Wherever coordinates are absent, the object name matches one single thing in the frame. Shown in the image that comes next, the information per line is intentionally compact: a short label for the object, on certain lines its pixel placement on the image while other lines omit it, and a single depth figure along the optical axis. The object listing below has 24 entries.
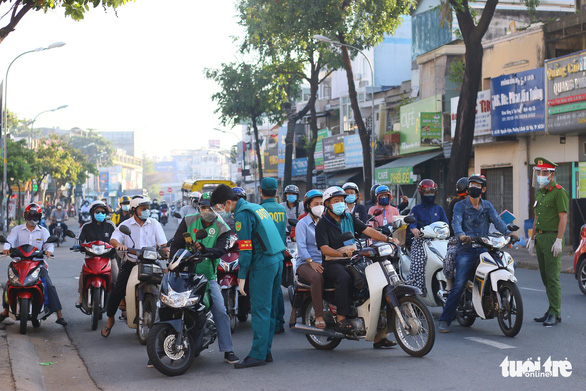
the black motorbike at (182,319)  7.14
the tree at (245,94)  43.19
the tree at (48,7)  9.16
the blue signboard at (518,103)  25.23
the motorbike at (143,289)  8.74
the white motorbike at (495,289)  8.55
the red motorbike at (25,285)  9.70
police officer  9.48
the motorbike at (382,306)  7.39
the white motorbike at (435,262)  9.91
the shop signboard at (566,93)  23.04
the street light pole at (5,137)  38.07
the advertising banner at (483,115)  28.30
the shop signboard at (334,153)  45.97
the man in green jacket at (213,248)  7.61
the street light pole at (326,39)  29.67
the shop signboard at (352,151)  43.28
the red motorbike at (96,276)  10.09
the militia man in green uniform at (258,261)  7.40
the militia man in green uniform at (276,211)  8.49
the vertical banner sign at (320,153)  50.56
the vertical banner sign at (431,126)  32.31
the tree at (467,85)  20.55
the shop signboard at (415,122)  32.59
